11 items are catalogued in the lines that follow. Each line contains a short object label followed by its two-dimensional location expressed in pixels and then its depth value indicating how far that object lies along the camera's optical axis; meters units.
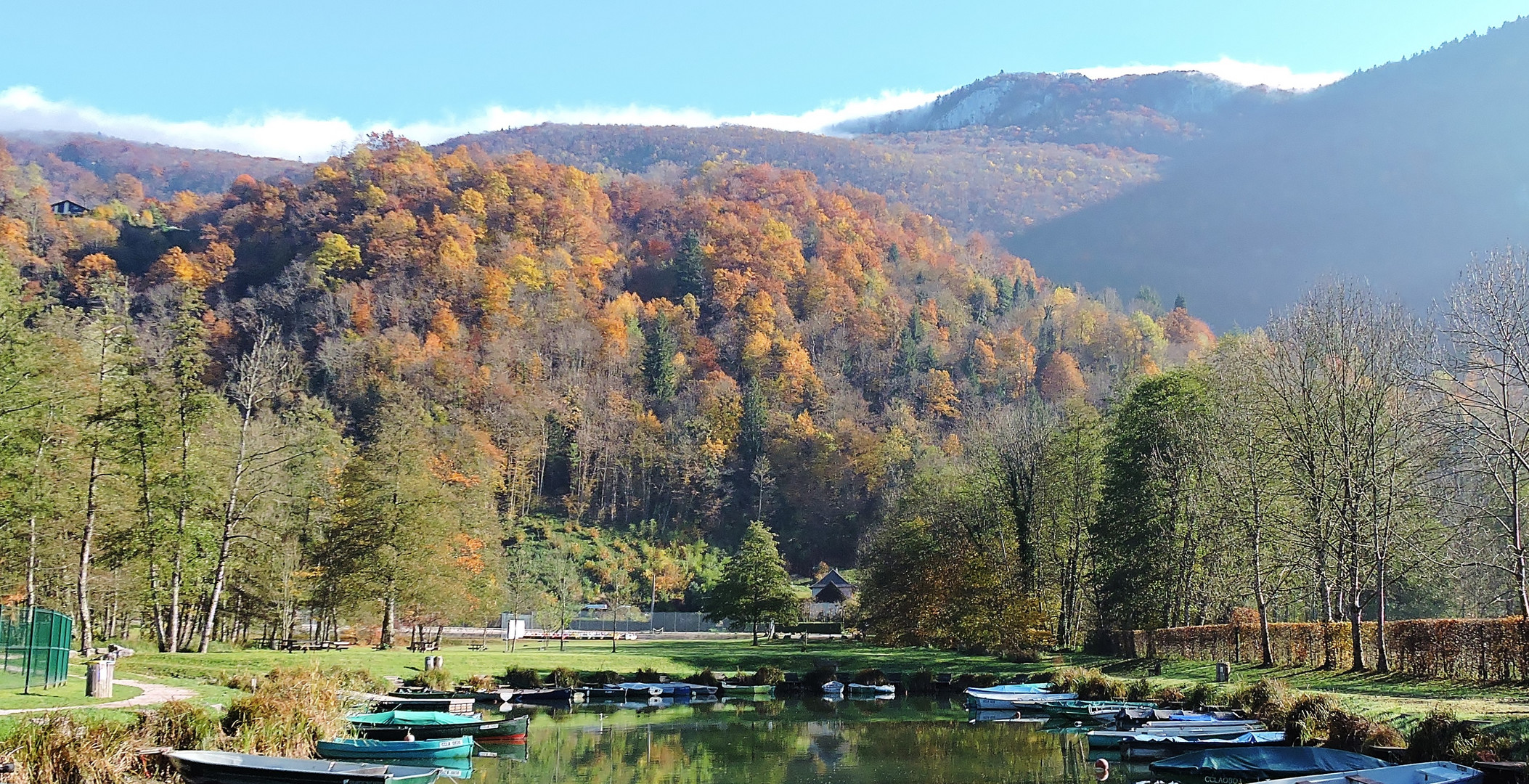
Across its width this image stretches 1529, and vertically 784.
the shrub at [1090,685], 38.34
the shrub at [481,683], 41.38
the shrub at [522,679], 45.88
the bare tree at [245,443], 40.09
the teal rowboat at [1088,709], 33.75
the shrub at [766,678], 51.31
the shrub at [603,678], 47.88
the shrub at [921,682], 51.41
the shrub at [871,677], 51.03
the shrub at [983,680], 47.16
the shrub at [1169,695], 34.69
